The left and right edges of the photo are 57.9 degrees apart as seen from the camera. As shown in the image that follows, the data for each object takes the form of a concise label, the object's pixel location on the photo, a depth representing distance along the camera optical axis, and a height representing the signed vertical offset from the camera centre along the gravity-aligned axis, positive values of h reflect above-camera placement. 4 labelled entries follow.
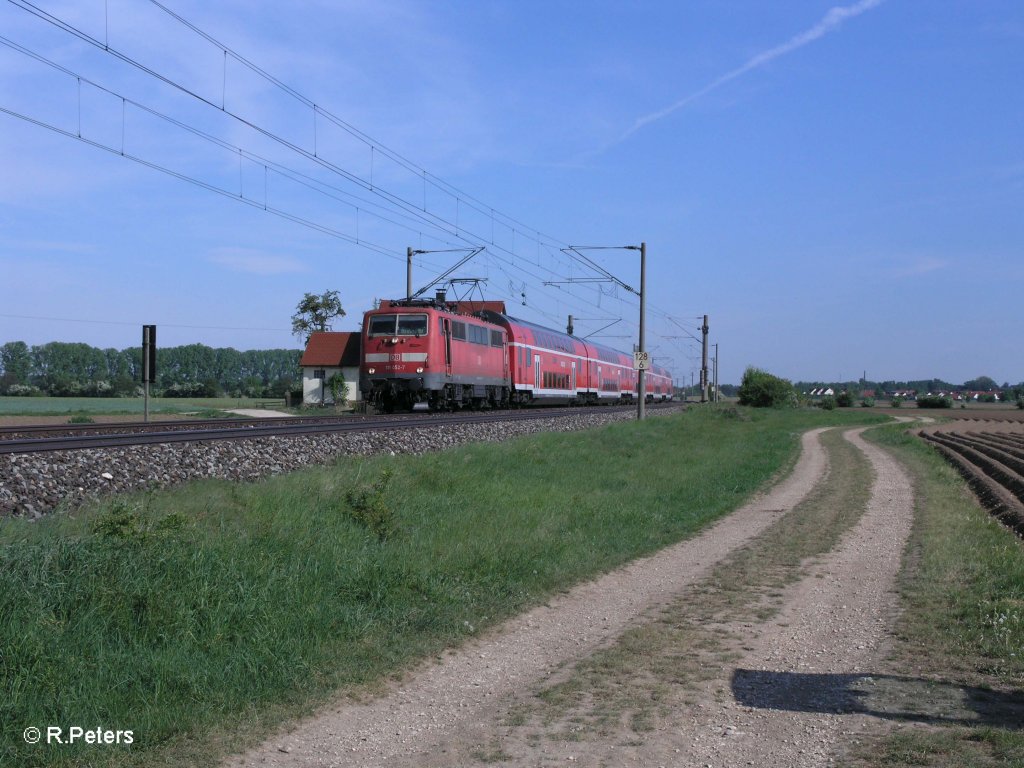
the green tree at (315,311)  74.56 +6.69
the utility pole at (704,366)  75.62 +2.68
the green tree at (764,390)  88.00 +0.89
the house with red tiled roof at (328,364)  62.97 +2.08
